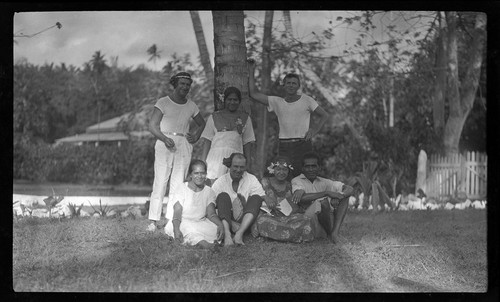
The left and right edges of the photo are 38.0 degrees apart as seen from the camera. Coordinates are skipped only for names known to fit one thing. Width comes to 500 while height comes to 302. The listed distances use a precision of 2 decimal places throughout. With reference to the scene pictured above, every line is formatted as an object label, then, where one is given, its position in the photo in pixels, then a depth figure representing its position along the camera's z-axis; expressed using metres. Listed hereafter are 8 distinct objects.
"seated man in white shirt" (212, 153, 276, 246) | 6.94
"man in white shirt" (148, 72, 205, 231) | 7.64
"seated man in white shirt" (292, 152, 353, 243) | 7.18
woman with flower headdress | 7.04
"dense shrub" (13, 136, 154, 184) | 15.33
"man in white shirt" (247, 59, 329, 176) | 7.78
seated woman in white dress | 6.87
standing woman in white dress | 7.49
